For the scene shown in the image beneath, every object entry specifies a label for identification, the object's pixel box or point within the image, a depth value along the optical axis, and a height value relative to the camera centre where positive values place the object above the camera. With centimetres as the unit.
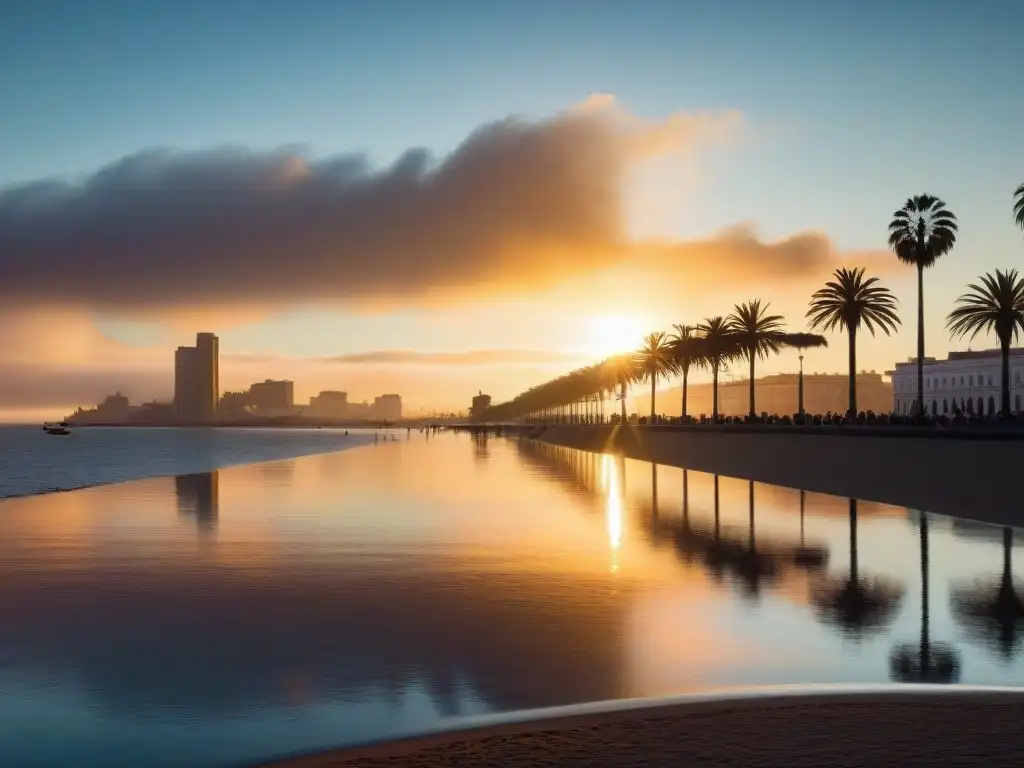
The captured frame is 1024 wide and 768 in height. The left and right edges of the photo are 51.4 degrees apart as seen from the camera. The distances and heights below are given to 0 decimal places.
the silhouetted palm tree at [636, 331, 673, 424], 13188 +687
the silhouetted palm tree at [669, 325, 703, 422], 11412 +687
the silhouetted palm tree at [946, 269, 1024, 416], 8688 +839
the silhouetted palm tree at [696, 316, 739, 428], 10688 +711
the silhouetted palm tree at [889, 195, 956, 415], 7562 +1243
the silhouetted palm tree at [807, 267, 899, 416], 8231 +826
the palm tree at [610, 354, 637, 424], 15400 +615
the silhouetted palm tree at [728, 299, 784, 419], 10269 +798
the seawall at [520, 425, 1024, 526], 2717 -185
